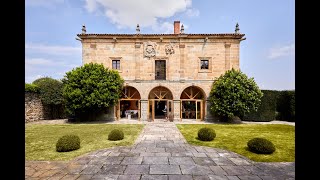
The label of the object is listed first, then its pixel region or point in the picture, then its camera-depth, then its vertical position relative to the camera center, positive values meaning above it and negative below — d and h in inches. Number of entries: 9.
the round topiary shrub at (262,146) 295.5 -93.3
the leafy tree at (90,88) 624.4 +10.1
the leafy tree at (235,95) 625.0 -14.8
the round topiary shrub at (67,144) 305.4 -91.9
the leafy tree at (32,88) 700.2 +11.4
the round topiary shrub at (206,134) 377.7 -93.5
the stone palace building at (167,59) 708.7 +128.5
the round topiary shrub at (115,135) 381.7 -95.6
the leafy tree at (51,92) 753.6 -4.9
